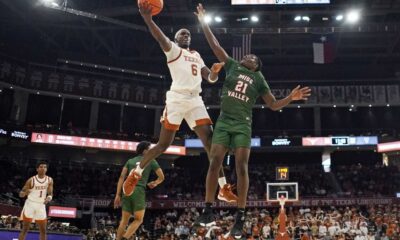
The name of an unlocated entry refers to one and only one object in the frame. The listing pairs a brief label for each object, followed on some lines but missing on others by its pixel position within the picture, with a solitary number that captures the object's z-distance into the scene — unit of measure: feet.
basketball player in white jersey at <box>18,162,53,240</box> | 33.04
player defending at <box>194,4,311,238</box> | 20.79
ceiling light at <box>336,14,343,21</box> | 98.58
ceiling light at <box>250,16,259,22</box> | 98.48
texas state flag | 99.25
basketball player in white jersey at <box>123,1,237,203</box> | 22.48
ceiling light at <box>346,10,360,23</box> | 94.58
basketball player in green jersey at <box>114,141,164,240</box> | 28.08
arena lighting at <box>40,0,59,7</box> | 89.20
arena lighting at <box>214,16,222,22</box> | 97.47
